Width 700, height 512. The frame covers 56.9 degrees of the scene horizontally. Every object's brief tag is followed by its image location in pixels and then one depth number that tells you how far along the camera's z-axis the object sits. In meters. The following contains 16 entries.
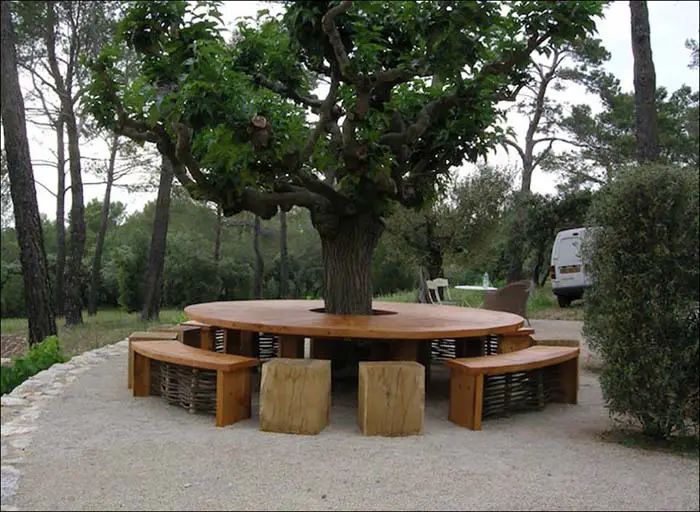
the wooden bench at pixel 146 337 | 5.27
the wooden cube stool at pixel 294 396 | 3.86
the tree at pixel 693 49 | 16.73
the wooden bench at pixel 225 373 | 4.05
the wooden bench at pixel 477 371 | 4.15
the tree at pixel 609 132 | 20.06
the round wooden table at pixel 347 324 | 4.31
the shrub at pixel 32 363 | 5.19
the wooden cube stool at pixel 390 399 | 3.87
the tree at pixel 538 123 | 16.56
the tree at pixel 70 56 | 13.62
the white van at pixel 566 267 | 12.30
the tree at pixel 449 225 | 13.91
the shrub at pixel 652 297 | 3.54
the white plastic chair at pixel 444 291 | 11.56
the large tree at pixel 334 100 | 4.19
